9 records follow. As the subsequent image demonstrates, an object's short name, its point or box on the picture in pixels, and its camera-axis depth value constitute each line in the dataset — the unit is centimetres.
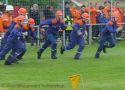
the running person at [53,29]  2383
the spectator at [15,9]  2803
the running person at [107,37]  2355
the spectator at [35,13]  2954
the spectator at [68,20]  3008
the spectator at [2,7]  2695
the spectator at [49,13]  2972
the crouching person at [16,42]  2098
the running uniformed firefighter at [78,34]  2364
